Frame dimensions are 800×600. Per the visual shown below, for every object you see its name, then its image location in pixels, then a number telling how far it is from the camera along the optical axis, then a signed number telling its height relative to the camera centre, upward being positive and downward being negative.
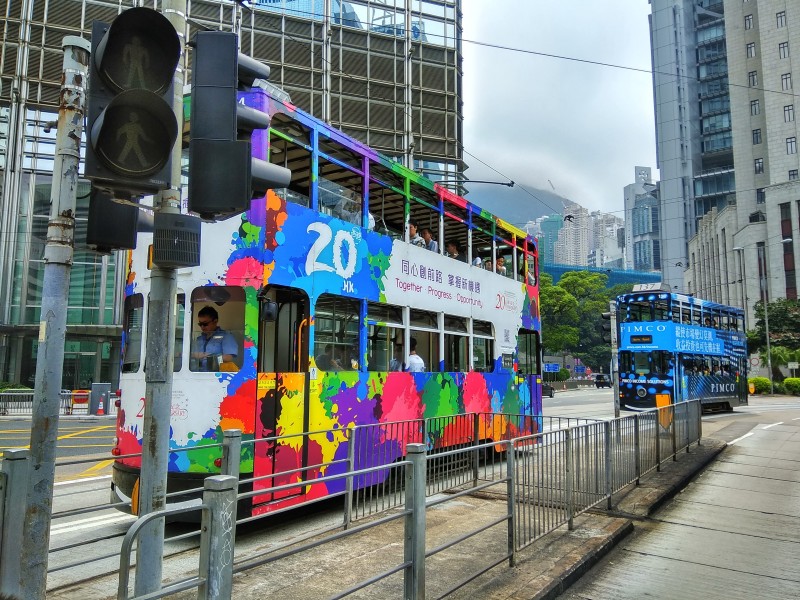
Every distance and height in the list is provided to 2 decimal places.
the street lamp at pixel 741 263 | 64.81 +11.00
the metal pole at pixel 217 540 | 2.84 -0.75
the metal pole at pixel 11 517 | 3.94 -0.90
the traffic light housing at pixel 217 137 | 3.60 +1.30
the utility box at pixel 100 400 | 23.31 -1.07
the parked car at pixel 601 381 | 54.00 -0.75
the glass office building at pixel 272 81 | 29.47 +14.02
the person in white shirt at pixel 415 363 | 9.14 +0.12
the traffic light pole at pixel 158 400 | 3.56 -0.17
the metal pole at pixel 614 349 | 15.17 +0.55
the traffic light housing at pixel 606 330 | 14.98 +0.97
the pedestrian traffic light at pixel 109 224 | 3.83 +0.88
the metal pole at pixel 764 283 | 62.20 +8.71
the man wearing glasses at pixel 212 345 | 6.44 +0.26
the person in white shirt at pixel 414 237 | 9.41 +1.97
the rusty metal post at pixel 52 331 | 3.42 +0.21
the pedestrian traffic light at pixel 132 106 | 3.26 +1.34
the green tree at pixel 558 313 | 54.34 +5.02
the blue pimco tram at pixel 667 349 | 21.89 +0.81
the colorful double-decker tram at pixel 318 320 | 6.42 +0.60
